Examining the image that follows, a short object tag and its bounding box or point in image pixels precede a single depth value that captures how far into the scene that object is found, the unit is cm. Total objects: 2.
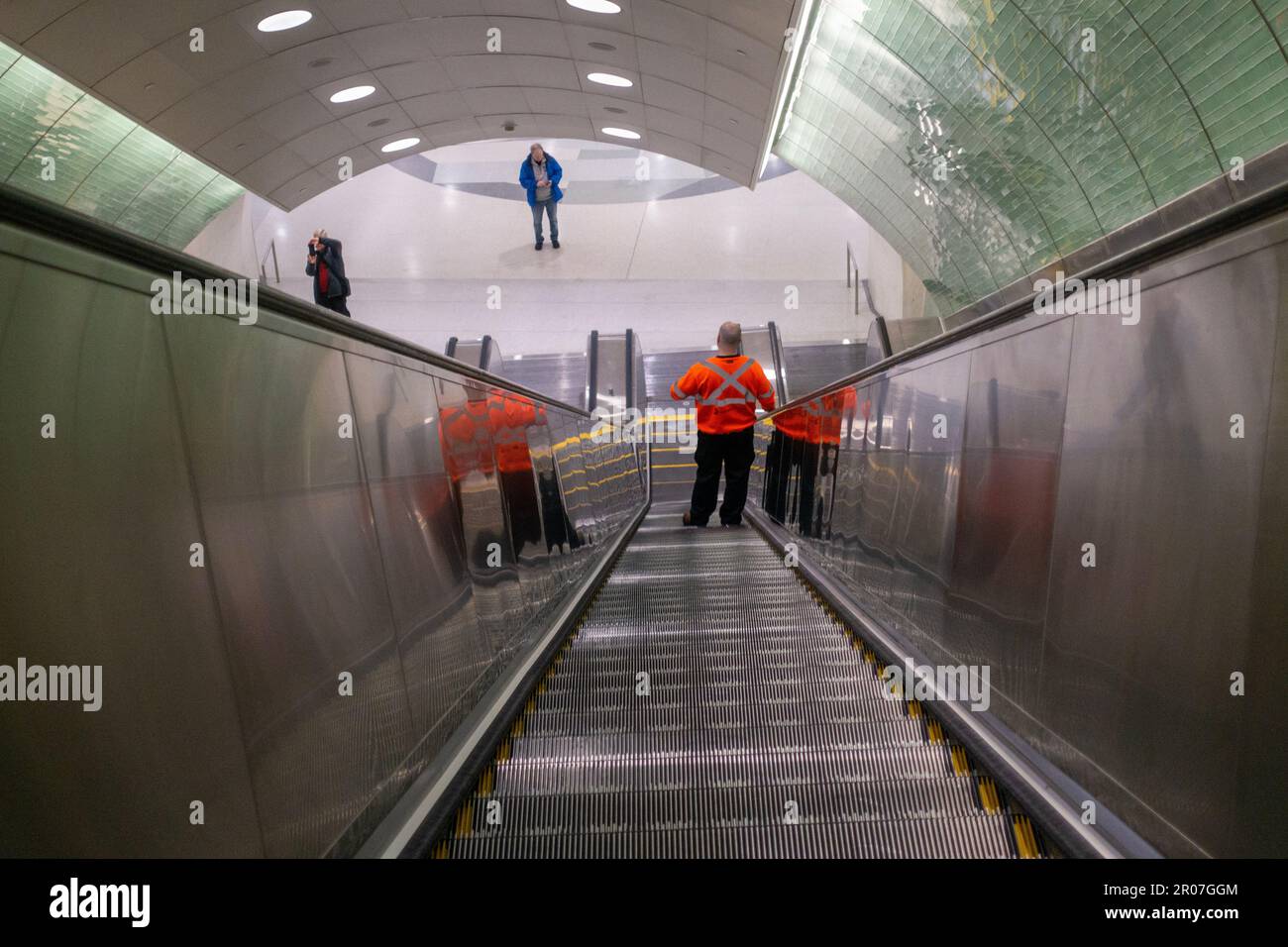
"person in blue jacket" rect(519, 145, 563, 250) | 2264
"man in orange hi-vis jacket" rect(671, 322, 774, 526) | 830
